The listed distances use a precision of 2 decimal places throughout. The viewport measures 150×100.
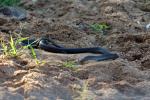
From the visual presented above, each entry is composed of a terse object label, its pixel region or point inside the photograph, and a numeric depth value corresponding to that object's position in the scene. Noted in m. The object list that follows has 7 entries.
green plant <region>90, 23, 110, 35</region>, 14.01
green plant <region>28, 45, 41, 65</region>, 9.69
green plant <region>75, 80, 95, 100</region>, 7.83
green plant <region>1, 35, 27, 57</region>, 9.87
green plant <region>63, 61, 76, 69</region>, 9.83
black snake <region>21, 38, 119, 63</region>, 11.36
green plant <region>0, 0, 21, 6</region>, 15.59
